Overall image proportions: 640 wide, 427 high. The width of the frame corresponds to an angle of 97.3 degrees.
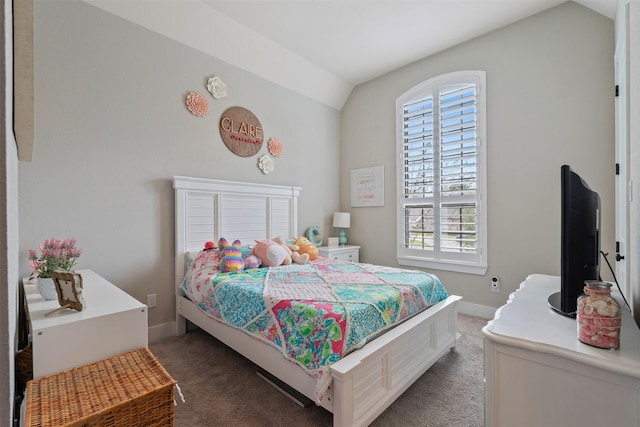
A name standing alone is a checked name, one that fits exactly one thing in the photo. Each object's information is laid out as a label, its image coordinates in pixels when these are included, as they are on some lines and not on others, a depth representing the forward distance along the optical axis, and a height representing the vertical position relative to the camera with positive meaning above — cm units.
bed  135 -74
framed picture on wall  384 +37
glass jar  81 -31
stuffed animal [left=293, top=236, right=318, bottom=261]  302 -39
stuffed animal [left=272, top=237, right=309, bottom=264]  282 -41
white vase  138 -37
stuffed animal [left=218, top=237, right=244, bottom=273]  238 -39
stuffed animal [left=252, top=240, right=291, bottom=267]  263 -38
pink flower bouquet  140 -22
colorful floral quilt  139 -54
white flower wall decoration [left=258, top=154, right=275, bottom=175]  330 +58
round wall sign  300 +91
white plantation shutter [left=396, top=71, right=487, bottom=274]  303 +45
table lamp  393 -10
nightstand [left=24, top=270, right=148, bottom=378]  107 -48
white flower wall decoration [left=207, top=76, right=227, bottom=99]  286 +130
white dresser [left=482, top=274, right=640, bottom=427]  77 -49
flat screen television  101 -10
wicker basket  92 -64
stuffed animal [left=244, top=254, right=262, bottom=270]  253 -44
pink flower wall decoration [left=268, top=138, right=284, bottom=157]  341 +81
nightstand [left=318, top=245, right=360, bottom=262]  355 -51
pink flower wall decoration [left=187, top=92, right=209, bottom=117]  271 +107
